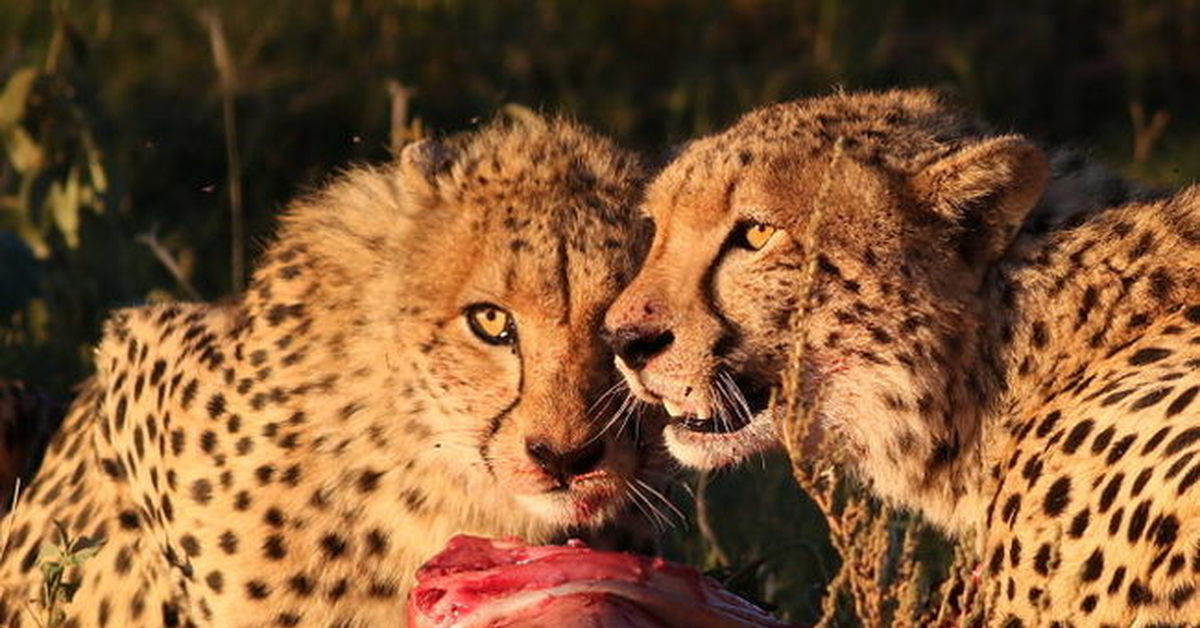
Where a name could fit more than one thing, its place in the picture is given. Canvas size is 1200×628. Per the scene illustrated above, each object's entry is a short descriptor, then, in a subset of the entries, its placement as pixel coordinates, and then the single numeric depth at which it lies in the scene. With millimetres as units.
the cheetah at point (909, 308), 7871
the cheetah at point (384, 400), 8164
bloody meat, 7559
